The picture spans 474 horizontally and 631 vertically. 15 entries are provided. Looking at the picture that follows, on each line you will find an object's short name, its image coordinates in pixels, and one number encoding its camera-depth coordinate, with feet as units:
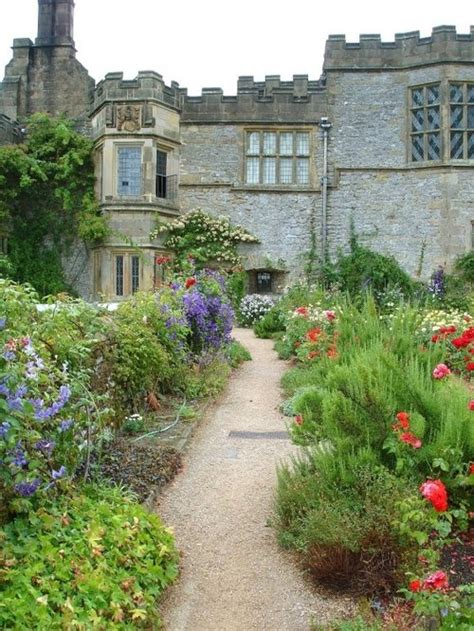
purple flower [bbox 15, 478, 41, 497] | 10.69
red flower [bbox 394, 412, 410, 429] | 12.98
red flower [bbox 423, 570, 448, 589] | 8.70
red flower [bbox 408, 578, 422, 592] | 9.22
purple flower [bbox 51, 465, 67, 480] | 11.29
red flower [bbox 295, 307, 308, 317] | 39.82
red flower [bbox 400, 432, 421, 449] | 12.94
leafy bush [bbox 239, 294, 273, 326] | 59.88
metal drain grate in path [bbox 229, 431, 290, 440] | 22.33
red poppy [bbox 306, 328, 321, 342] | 28.40
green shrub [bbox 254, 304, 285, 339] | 52.57
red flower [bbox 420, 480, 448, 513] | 10.57
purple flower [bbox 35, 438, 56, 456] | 11.62
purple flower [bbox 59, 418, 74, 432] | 12.03
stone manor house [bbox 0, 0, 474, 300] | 61.46
